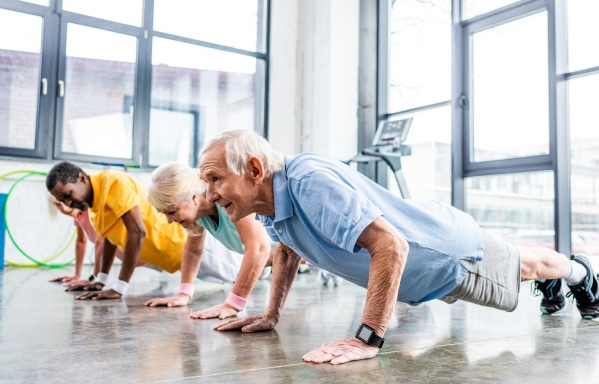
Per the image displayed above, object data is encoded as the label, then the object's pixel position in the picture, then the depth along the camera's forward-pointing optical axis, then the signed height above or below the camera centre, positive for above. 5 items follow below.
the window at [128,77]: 5.27 +1.46
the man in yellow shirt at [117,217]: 2.69 +0.01
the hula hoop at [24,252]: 4.93 -0.24
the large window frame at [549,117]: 4.22 +0.93
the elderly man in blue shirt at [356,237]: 1.36 -0.04
